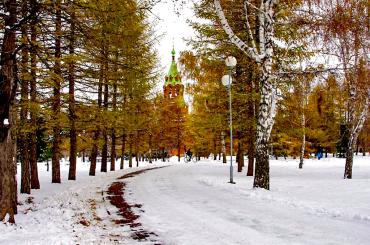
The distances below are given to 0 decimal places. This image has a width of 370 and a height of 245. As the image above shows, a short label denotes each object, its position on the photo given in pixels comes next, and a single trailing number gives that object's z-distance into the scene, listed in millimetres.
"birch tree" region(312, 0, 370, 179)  12027
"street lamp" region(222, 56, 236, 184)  15430
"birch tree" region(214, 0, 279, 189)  13055
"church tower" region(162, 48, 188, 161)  51719
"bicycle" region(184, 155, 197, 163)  50469
